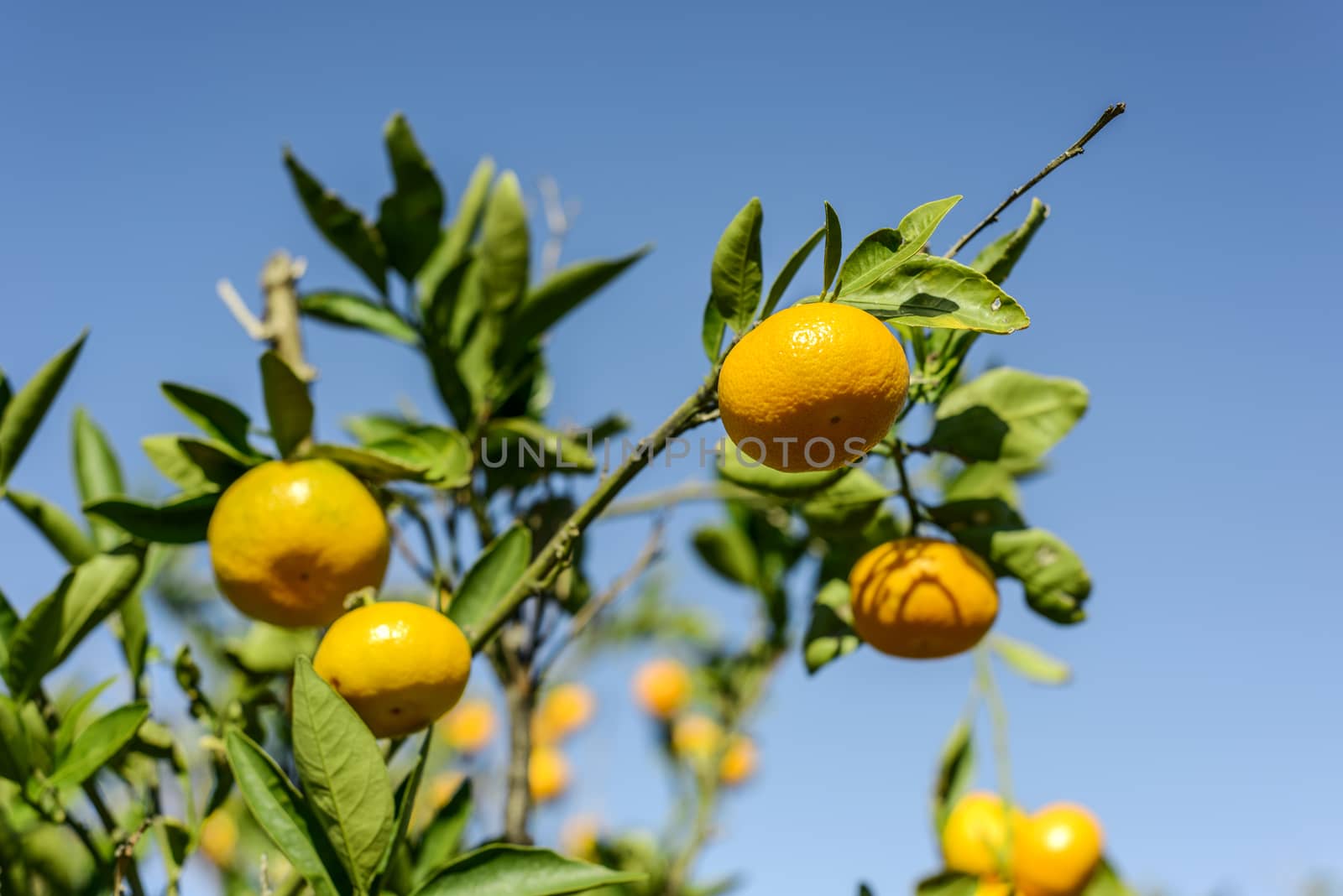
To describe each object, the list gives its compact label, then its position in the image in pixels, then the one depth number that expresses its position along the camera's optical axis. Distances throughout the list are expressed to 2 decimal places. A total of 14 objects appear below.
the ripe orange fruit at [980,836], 1.26
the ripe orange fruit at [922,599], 1.02
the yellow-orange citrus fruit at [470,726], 2.80
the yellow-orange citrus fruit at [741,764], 2.62
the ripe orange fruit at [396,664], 0.84
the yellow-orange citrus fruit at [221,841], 2.17
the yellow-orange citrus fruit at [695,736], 2.29
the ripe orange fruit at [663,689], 2.94
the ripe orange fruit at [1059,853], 1.22
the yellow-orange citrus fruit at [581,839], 1.87
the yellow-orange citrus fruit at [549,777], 3.04
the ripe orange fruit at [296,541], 0.96
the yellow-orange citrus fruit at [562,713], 3.18
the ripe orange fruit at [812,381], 0.74
